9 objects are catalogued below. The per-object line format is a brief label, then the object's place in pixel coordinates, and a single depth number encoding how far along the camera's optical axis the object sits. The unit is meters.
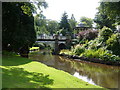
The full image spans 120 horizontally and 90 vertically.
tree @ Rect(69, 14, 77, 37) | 58.94
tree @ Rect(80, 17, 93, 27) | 60.81
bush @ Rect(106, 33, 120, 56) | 17.93
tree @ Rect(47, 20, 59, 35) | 53.38
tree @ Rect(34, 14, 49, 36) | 45.80
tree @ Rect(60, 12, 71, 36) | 45.05
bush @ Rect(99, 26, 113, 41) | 20.86
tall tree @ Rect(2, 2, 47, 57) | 15.27
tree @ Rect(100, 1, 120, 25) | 12.07
